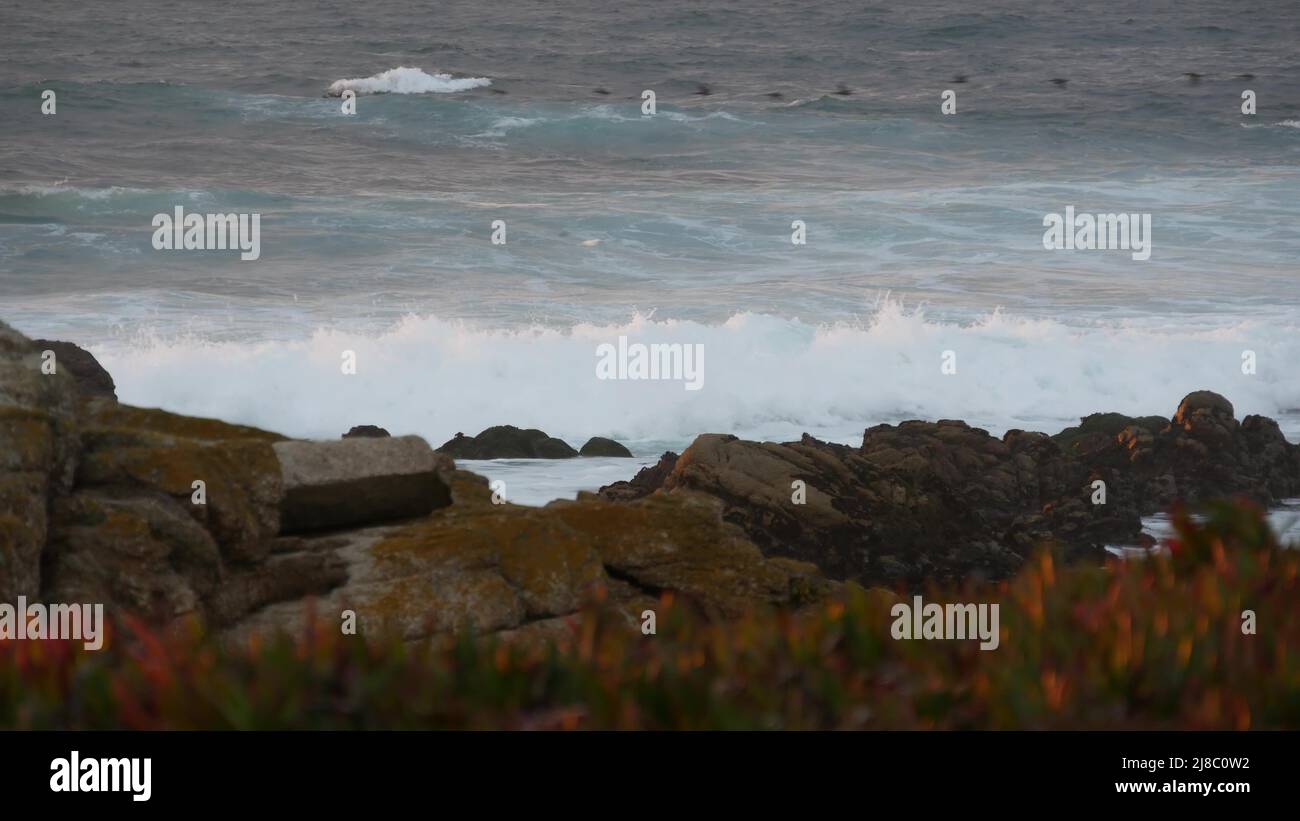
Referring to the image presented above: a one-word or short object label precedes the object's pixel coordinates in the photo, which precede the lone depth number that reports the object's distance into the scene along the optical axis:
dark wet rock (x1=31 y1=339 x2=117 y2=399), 24.00
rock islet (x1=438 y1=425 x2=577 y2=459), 33.09
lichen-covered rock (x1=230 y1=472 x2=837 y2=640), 13.05
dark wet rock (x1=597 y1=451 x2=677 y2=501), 26.34
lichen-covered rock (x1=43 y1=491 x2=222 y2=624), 11.99
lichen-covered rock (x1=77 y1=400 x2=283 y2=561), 13.02
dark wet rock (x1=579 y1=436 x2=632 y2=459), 34.78
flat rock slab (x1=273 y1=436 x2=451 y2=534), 14.07
